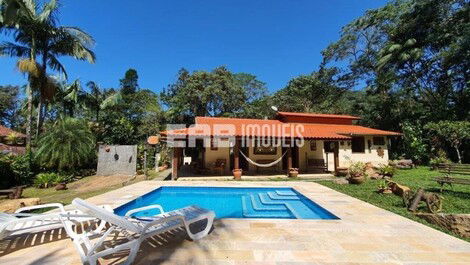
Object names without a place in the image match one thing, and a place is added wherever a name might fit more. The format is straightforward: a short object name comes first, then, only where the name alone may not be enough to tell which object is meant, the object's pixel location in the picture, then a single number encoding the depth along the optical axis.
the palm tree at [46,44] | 13.20
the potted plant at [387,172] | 13.04
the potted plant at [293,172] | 14.23
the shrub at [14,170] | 11.38
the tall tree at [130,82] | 34.09
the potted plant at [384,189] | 8.63
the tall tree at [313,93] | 31.69
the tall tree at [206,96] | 28.62
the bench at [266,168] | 16.50
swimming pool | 6.92
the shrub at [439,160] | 16.02
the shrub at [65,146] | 13.31
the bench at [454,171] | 7.08
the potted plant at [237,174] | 13.60
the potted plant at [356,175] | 11.16
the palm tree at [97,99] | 22.28
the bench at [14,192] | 8.87
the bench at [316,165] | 16.28
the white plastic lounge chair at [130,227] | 3.22
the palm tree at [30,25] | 11.96
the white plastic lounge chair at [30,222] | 3.93
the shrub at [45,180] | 11.75
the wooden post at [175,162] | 13.39
